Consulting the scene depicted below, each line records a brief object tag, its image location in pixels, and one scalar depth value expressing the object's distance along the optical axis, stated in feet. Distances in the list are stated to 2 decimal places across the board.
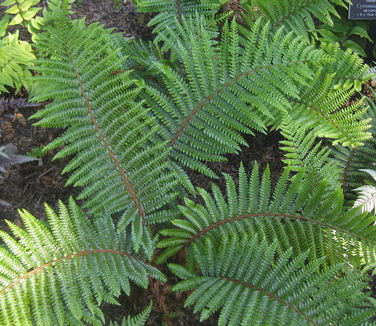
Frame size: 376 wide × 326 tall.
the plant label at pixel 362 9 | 10.65
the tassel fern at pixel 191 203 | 6.85
